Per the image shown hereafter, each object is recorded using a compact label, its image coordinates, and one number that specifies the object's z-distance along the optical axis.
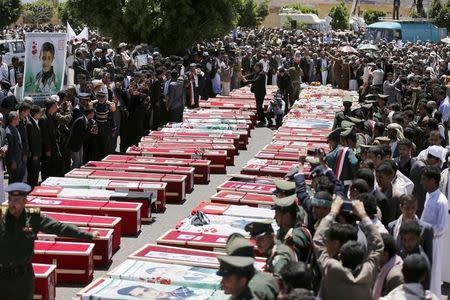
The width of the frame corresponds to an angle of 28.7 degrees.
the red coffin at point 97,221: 11.65
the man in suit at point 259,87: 23.59
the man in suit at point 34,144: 14.19
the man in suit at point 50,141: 14.69
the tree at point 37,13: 69.31
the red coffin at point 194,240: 10.91
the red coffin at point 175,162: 16.17
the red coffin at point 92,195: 13.16
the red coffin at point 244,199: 13.16
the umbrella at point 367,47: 40.16
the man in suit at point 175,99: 20.95
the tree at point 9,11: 57.72
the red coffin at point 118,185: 13.82
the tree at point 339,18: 80.13
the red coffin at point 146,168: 15.36
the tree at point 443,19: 74.94
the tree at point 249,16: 60.59
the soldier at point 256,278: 6.17
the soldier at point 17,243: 7.93
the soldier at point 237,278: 6.05
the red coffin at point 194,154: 16.95
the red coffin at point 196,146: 17.56
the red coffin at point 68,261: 10.45
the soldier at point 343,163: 11.00
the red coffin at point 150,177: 14.62
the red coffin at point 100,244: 11.09
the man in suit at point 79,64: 22.41
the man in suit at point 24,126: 13.88
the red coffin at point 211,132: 19.39
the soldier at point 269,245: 7.14
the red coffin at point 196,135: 18.88
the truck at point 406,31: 56.97
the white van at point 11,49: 29.95
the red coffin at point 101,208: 12.45
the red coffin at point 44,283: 9.48
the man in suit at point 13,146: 13.41
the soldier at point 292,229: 7.62
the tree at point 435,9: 77.29
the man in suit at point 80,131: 15.55
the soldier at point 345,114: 14.63
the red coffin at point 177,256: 10.15
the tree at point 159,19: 29.28
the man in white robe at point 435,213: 9.28
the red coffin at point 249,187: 14.02
